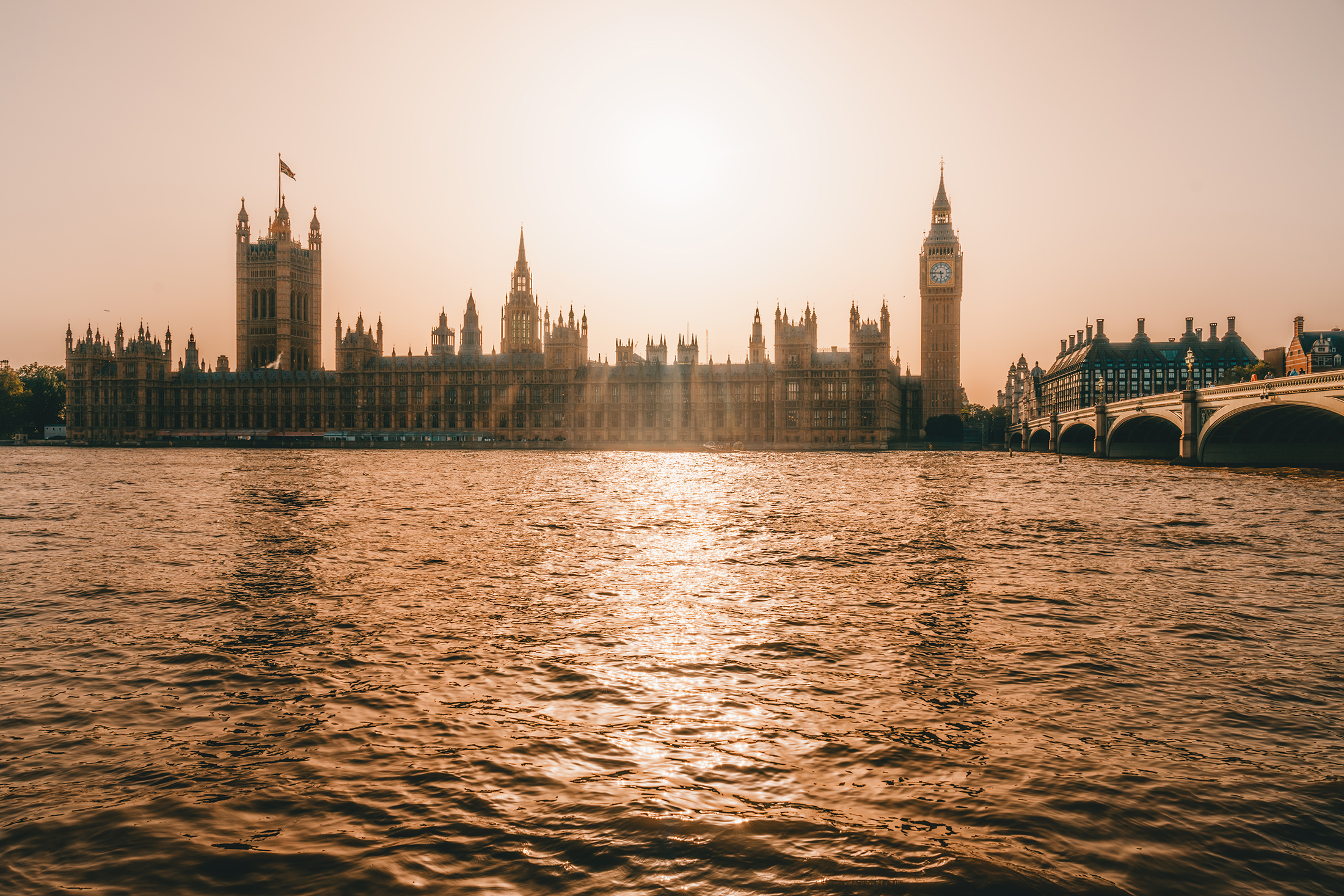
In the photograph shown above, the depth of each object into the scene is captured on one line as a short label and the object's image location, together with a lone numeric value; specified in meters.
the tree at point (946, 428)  142.88
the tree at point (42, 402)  154.25
